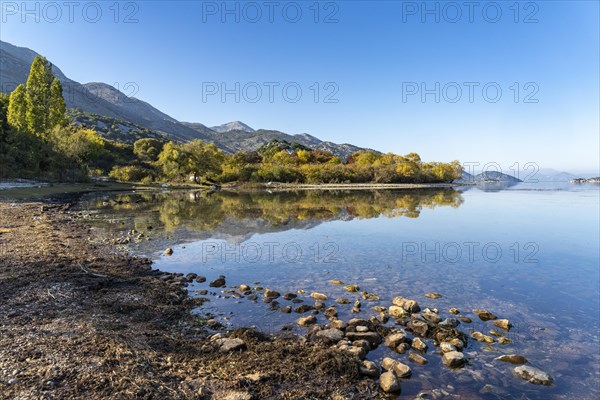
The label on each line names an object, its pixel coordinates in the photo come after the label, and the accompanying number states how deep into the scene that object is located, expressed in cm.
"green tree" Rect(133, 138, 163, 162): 11094
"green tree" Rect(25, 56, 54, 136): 6571
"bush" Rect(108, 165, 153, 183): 8638
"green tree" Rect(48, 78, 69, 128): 7131
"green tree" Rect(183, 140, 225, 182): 9175
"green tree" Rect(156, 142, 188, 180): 8925
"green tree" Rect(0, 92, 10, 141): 5913
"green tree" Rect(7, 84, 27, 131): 6371
